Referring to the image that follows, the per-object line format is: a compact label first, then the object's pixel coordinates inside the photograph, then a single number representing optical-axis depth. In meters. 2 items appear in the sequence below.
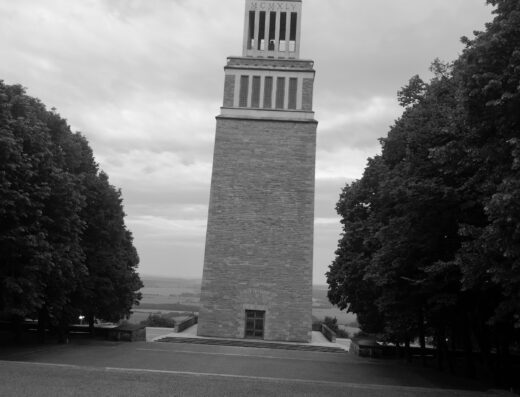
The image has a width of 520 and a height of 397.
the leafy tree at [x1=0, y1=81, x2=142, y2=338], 20.50
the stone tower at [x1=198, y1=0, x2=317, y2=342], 36.81
